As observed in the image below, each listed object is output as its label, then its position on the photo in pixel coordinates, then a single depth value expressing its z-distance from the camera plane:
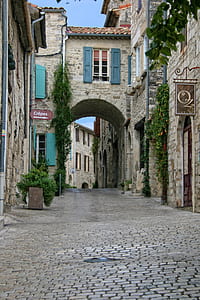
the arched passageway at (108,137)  23.42
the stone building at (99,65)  22.39
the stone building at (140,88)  17.48
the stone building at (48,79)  21.53
